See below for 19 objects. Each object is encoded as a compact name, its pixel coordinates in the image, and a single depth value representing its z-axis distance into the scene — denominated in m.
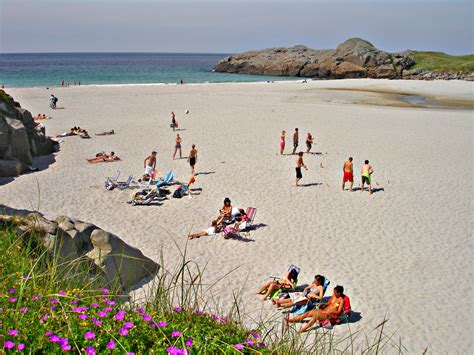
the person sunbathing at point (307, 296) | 7.75
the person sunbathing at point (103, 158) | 17.70
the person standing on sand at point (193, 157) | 15.66
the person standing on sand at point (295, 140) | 19.36
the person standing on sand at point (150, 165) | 14.75
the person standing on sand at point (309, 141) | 19.48
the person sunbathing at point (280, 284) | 8.18
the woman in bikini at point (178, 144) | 18.16
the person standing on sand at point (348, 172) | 14.57
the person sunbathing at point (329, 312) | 7.29
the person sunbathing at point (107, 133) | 22.76
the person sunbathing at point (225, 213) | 11.23
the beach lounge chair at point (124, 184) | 14.27
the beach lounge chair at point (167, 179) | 14.24
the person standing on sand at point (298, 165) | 14.77
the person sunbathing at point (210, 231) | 10.91
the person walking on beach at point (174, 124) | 23.74
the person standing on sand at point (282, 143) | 19.02
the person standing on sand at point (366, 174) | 14.35
